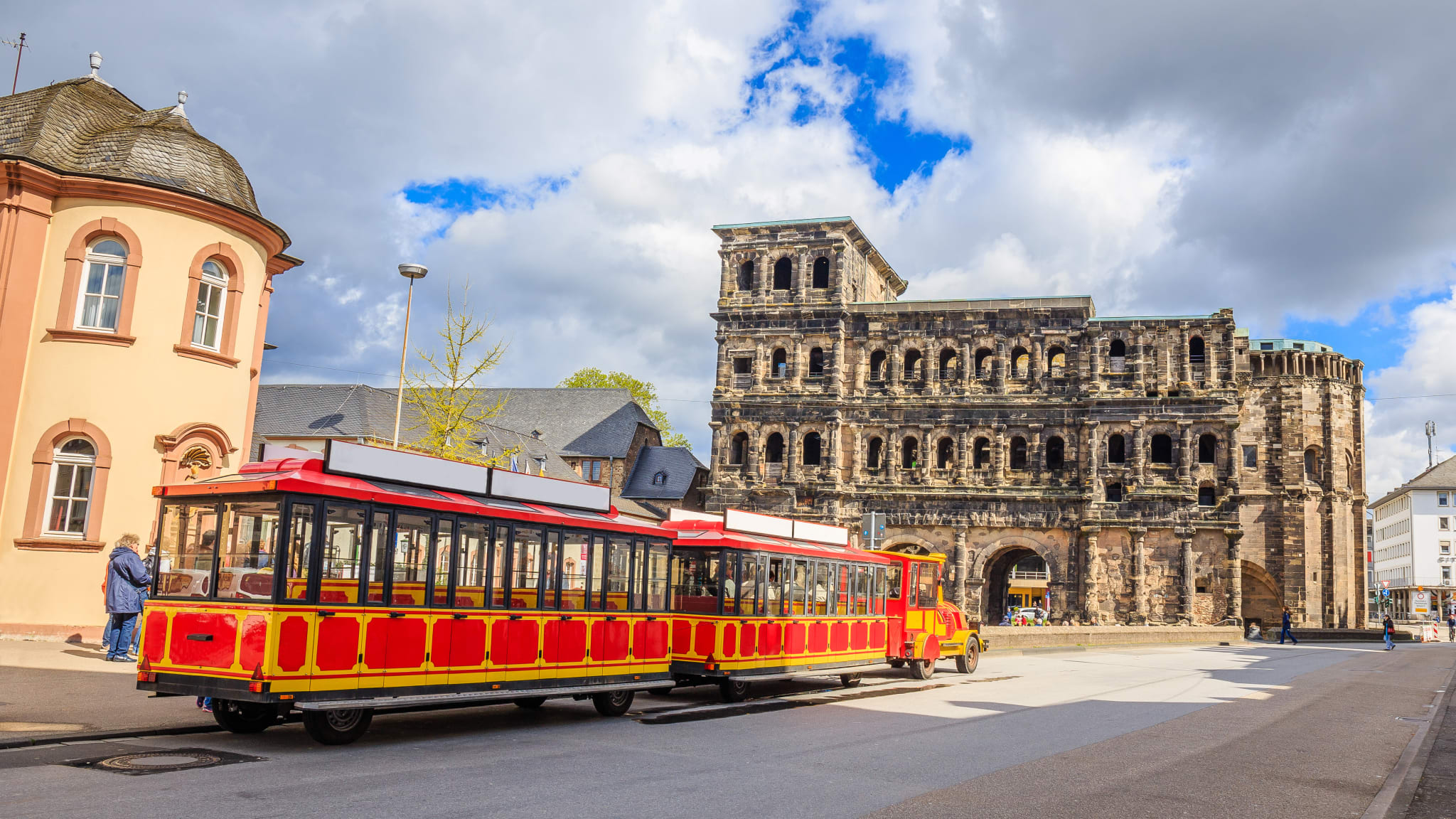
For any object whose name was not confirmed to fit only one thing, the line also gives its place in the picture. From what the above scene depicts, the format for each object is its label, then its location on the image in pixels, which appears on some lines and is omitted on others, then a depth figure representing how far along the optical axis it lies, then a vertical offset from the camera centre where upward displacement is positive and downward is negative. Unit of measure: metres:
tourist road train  10.63 -0.40
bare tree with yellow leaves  29.92 +4.37
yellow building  19.06 +3.75
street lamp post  23.28 +6.08
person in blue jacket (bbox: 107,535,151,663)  16.28 -0.74
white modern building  97.12 +5.77
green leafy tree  69.88 +11.96
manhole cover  9.15 -1.87
